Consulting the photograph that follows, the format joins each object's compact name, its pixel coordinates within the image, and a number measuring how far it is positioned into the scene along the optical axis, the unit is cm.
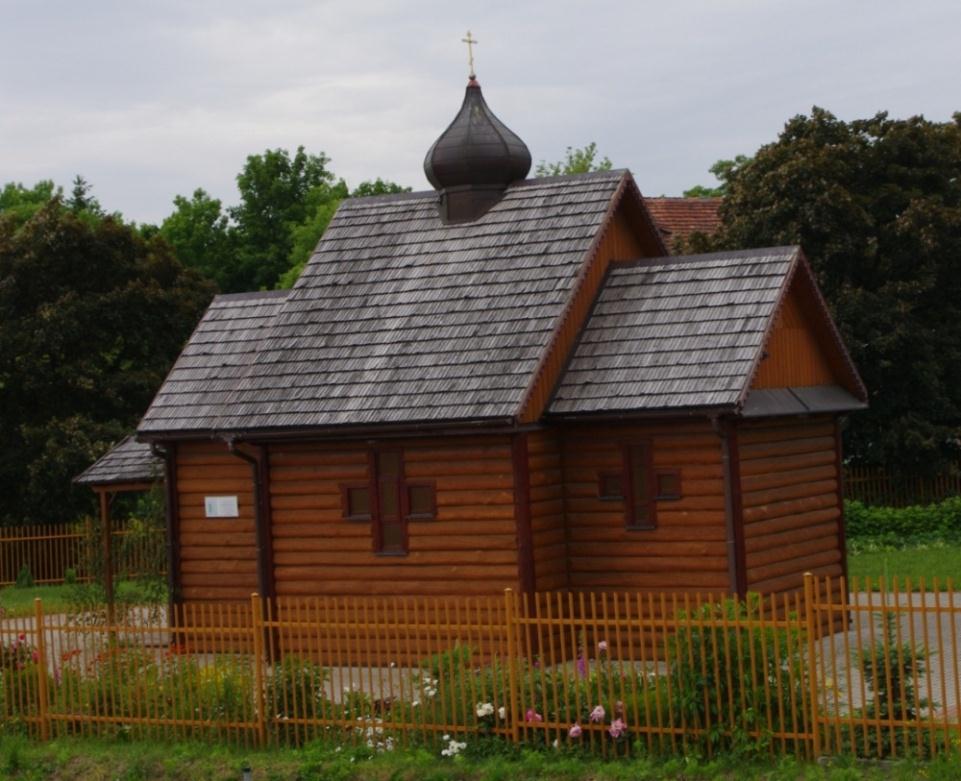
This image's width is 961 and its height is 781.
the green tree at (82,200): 7931
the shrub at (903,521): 3441
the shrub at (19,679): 1856
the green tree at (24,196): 8178
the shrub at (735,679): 1455
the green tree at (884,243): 3594
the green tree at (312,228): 6650
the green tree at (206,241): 7319
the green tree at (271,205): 7288
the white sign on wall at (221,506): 2383
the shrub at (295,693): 1670
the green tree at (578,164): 7590
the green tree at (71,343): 3972
